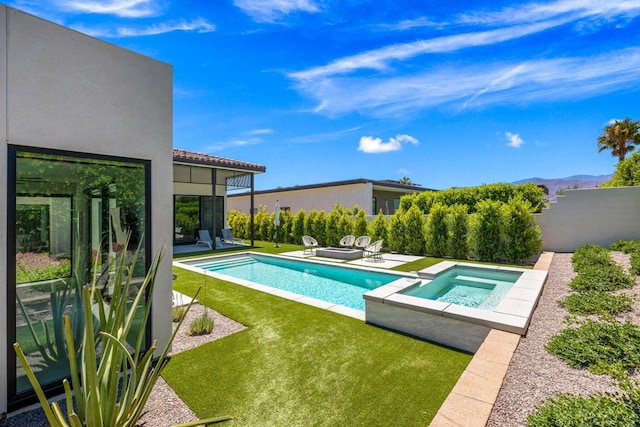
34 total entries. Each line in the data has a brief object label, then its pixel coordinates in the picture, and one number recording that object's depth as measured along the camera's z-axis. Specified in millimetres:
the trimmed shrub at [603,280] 6168
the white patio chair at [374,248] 12375
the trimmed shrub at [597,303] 4984
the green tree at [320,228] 17734
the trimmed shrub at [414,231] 14102
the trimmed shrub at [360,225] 16109
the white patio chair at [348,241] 14448
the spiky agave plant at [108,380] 1812
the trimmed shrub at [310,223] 18203
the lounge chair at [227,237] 18422
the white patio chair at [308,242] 14773
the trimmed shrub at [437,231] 13375
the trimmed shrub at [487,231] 11922
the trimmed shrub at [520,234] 11414
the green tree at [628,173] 12875
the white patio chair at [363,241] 13992
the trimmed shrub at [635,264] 6926
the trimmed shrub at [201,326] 4832
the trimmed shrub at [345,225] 16500
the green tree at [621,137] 26406
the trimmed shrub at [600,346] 3305
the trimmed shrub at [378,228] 15380
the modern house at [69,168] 2895
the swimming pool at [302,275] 8297
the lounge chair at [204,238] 17047
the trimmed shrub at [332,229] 17062
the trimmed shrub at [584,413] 2234
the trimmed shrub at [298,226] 18953
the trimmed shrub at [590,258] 8086
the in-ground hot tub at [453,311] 4459
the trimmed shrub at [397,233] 14617
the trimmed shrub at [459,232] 12852
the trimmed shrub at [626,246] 9950
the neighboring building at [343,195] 21498
